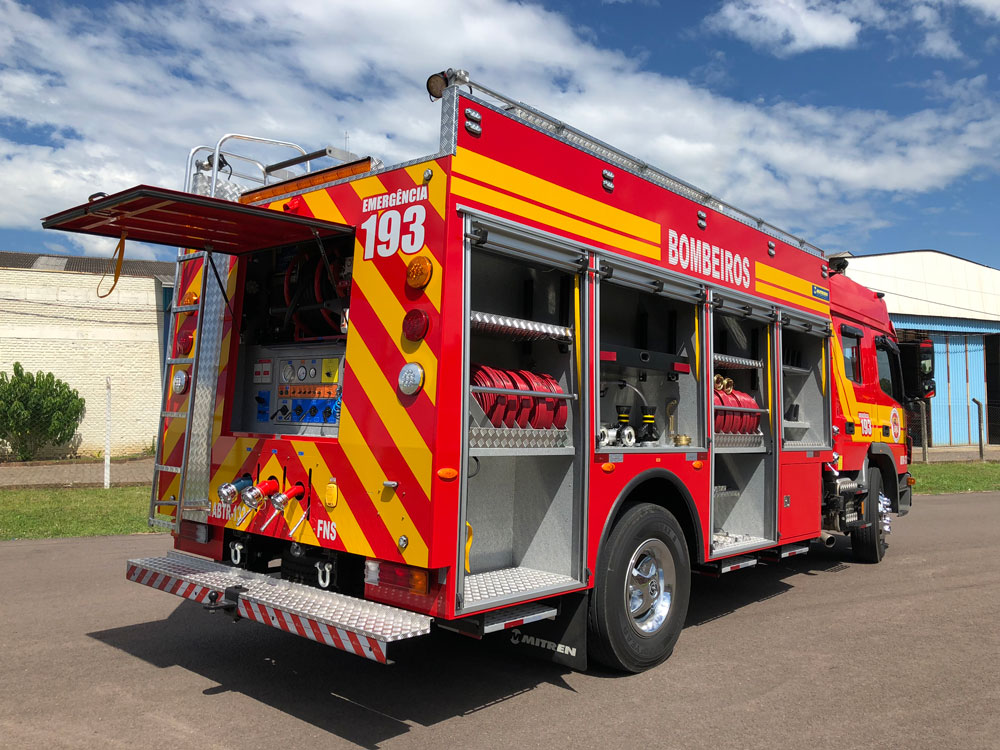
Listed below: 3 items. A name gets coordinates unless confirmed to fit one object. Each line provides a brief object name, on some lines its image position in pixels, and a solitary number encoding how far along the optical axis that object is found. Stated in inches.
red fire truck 155.9
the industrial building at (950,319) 1224.2
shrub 809.5
